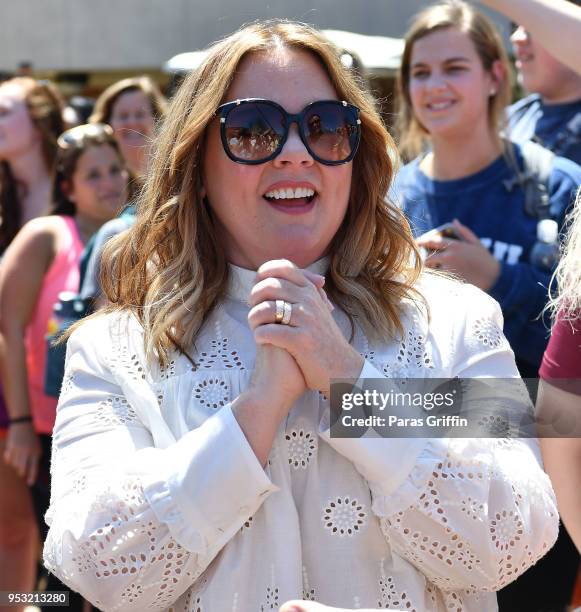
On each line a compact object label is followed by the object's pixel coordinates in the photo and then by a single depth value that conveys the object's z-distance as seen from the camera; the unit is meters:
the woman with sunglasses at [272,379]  1.84
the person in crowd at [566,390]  2.10
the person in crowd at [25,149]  4.99
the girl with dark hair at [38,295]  4.18
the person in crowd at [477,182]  3.16
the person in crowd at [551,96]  3.64
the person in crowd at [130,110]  5.03
